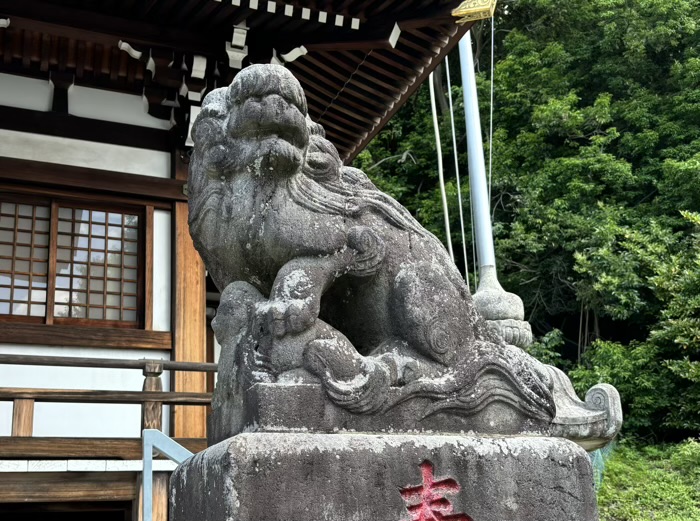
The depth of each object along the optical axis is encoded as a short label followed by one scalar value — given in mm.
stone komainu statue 2488
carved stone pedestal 2250
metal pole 7781
